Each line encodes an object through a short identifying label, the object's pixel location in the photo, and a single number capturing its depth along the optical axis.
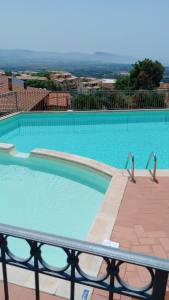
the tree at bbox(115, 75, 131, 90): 26.82
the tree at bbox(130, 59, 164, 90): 24.62
